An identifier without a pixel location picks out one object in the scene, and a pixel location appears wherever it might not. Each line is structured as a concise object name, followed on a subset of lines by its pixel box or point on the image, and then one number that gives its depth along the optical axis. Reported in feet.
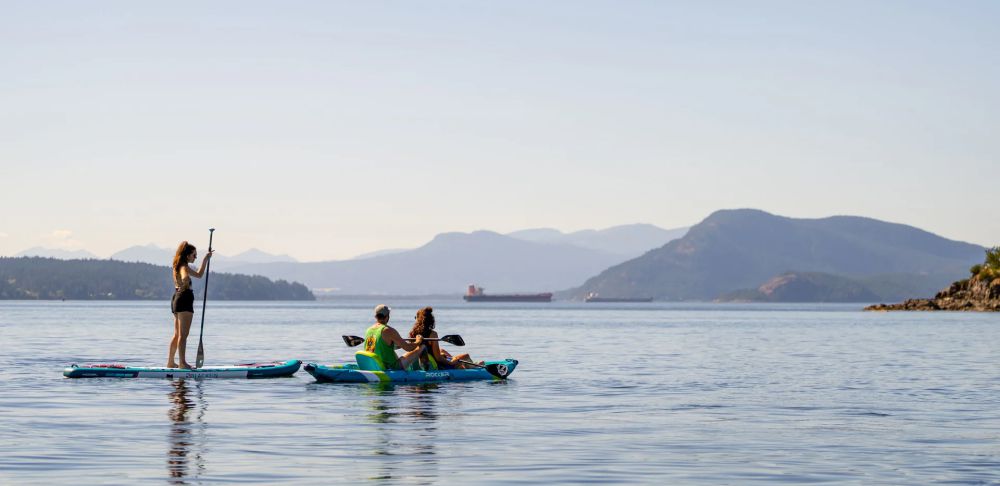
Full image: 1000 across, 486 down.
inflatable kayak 114.32
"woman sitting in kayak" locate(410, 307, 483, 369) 113.60
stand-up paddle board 114.32
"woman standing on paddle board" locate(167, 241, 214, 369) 102.78
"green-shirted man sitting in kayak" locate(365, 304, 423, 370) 112.65
